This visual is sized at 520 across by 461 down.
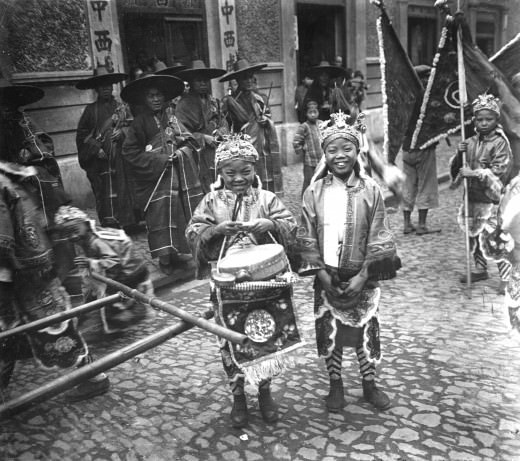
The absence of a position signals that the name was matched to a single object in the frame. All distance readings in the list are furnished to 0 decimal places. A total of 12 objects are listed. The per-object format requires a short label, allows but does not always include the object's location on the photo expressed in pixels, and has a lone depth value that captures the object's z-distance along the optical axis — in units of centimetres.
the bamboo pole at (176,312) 231
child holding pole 524
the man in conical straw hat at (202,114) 709
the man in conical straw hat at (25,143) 362
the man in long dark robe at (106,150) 710
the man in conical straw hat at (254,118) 776
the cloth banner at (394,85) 491
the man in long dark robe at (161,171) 614
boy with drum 322
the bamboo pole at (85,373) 202
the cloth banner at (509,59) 510
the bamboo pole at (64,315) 275
